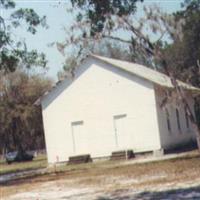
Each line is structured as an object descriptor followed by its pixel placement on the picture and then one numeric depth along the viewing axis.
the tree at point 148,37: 27.52
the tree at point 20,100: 69.19
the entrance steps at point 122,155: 38.09
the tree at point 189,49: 64.75
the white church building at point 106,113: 38.53
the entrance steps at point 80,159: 39.69
